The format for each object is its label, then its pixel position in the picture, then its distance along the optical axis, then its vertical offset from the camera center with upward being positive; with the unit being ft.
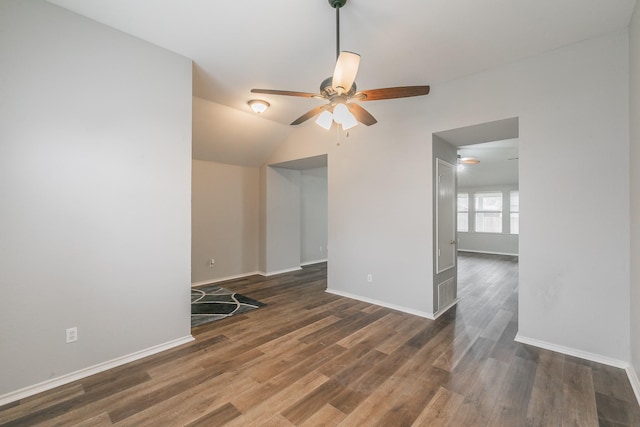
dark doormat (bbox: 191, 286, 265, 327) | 11.82 -4.40
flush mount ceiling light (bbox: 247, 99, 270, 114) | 12.64 +4.95
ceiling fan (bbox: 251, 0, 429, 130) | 6.59 +3.18
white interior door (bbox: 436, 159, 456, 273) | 12.09 -0.17
